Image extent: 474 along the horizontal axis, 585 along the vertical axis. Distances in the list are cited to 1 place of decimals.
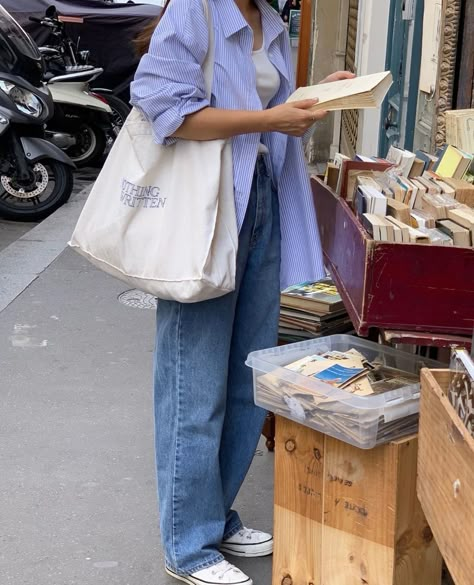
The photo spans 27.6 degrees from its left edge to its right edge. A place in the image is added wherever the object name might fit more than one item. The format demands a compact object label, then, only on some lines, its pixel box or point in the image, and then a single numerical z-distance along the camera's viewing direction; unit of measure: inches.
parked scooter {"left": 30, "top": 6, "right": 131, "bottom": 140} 455.7
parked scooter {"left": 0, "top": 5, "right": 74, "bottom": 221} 311.1
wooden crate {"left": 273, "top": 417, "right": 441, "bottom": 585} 95.1
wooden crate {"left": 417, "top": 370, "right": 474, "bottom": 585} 66.7
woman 95.7
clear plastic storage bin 92.5
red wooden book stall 86.8
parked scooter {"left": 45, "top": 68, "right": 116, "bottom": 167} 410.0
